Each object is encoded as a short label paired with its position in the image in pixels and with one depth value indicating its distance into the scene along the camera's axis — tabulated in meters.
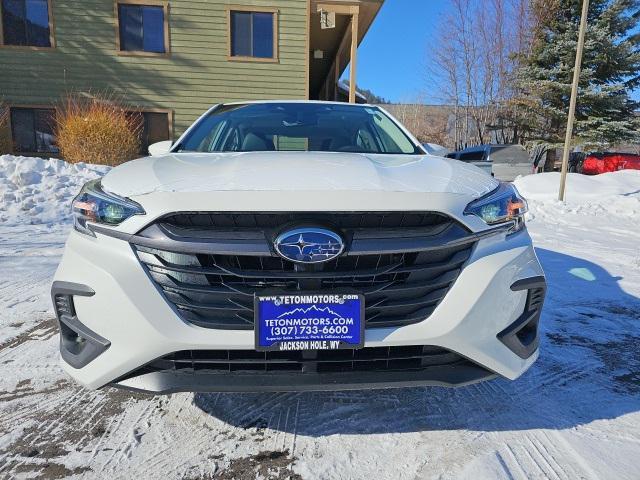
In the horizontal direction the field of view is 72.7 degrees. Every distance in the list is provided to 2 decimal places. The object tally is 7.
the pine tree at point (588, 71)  16.94
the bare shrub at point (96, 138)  9.41
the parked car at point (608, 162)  18.56
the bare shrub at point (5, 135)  10.17
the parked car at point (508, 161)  14.02
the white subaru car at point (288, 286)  1.46
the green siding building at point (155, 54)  11.73
